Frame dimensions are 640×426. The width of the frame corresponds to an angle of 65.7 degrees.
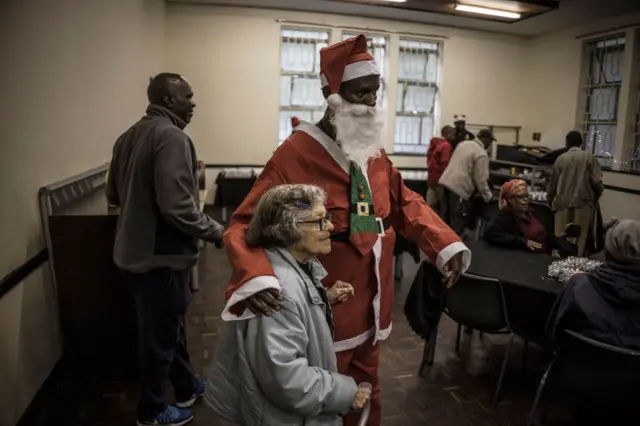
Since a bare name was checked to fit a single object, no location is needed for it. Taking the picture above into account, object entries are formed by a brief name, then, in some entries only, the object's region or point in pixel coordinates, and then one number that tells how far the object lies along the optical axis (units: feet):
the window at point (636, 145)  22.03
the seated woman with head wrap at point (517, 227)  10.83
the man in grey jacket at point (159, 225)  6.91
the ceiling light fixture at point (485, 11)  21.34
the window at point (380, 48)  26.58
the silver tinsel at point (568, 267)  8.65
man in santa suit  5.43
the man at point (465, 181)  19.54
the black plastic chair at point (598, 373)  6.55
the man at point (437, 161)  21.79
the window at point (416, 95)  27.37
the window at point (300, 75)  25.67
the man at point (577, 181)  18.24
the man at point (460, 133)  22.15
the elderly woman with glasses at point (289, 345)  4.00
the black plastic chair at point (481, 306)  8.60
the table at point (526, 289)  8.45
